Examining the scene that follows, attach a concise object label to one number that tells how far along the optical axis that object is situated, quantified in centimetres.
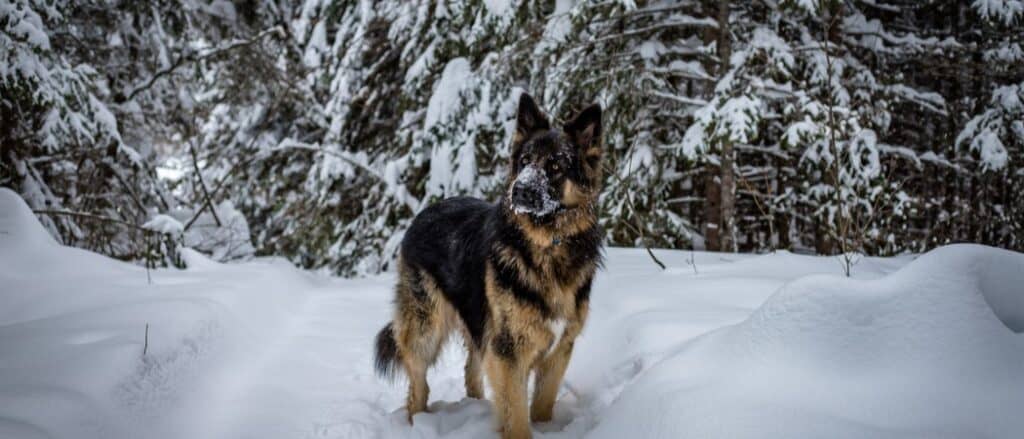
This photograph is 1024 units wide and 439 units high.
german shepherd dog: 302
